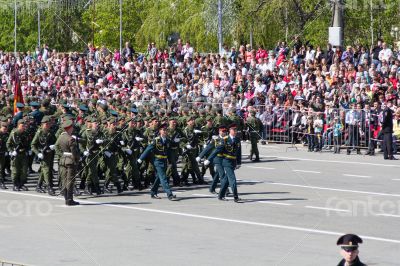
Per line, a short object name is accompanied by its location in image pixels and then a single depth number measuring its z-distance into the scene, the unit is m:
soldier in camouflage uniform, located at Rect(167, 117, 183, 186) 24.53
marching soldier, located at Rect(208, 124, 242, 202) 22.44
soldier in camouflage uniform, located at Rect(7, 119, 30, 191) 24.33
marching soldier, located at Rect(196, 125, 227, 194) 22.84
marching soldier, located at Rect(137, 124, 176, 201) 22.86
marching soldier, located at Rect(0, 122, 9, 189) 24.78
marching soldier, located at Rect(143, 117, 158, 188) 24.65
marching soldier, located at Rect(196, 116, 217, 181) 26.00
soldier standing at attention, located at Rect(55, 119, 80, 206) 22.25
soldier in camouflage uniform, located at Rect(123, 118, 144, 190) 24.61
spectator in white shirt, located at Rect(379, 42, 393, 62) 33.81
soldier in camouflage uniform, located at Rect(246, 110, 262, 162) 29.72
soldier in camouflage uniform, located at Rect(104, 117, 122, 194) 24.05
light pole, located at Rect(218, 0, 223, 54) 44.98
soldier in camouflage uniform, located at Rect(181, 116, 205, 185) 25.44
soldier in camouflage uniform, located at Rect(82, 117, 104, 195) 23.80
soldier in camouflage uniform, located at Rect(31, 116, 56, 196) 23.89
